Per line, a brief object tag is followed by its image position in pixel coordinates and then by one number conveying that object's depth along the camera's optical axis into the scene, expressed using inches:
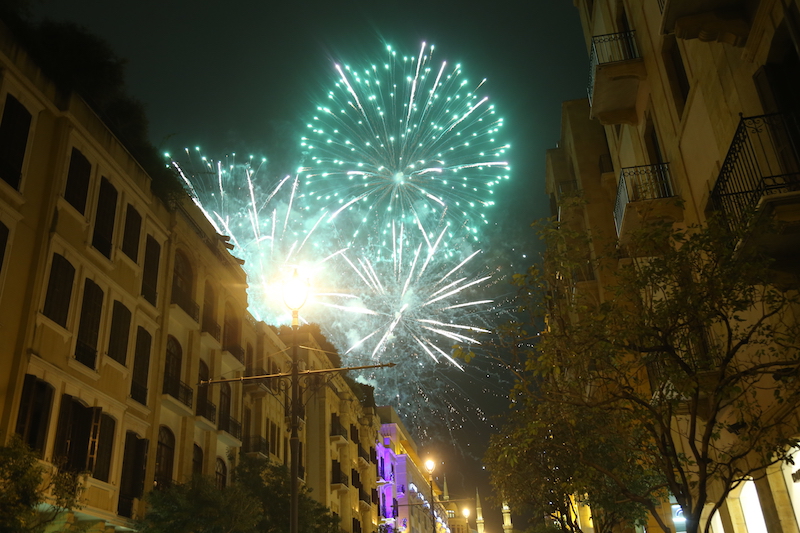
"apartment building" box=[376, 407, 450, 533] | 2583.7
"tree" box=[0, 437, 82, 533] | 462.3
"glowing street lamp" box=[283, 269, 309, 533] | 526.0
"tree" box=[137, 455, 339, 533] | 740.0
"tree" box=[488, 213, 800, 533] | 358.3
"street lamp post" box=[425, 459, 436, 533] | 1466.0
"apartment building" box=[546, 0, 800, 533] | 421.4
